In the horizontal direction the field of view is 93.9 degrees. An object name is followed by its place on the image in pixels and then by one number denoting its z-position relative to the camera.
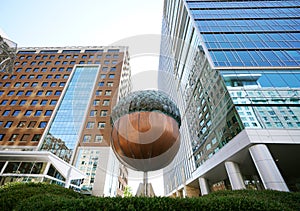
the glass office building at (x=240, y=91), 9.83
